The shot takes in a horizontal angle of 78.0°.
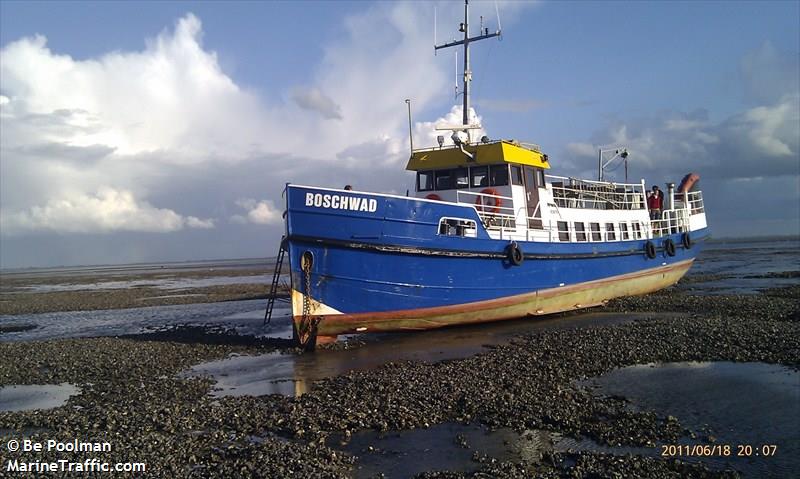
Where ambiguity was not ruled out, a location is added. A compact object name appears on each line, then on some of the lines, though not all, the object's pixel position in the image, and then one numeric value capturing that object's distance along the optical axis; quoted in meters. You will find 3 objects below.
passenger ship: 13.30
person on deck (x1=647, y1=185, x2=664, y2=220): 25.09
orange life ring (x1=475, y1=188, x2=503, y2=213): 17.20
